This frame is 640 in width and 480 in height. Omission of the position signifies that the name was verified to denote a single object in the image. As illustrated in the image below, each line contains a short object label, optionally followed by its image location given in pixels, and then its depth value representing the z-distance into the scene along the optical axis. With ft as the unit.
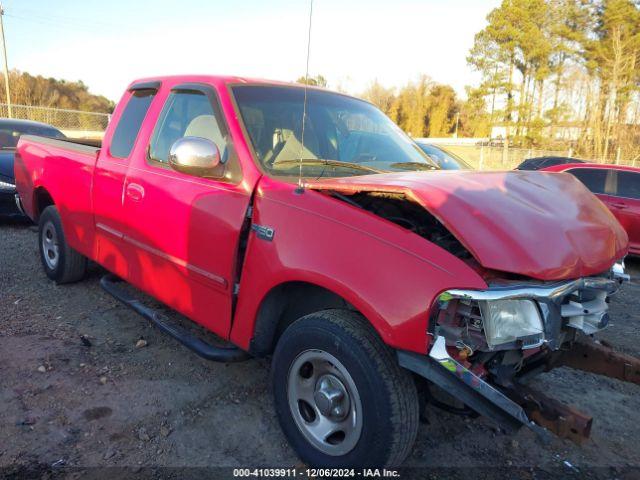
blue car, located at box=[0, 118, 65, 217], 24.30
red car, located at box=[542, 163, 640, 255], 25.61
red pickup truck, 6.69
